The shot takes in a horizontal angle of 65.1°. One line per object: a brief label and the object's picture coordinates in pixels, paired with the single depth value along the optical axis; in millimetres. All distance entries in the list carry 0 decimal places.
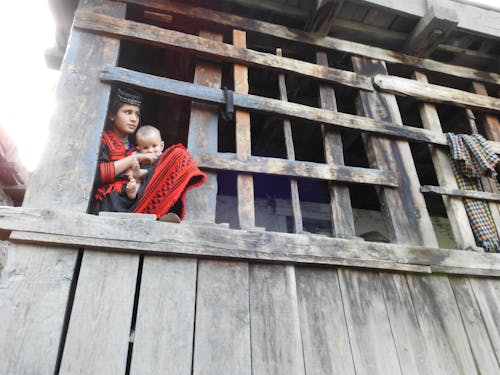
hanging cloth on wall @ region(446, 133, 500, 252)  3088
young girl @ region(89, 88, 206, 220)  2373
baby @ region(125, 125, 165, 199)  2983
